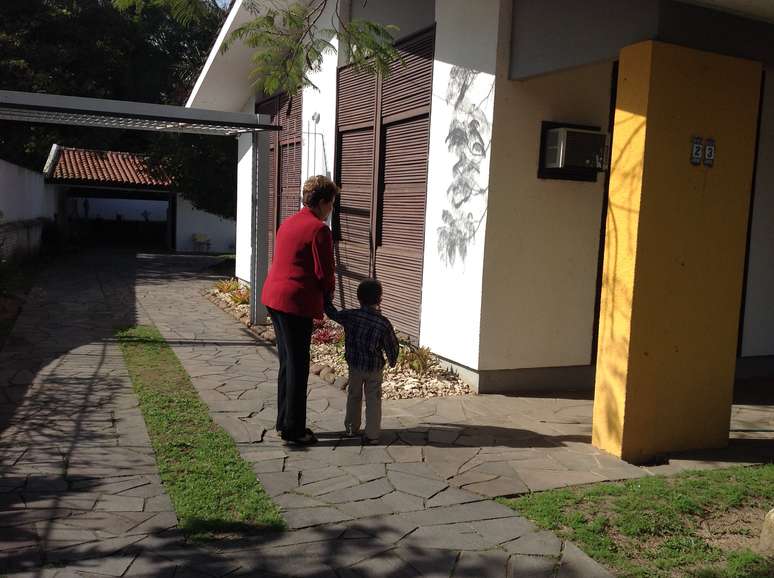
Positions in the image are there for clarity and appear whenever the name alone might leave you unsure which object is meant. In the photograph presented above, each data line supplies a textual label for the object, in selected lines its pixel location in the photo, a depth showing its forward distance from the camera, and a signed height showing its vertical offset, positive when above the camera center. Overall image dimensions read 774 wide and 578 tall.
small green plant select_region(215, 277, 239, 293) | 14.02 -1.80
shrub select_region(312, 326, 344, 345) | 9.16 -1.75
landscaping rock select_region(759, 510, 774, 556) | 3.71 -1.63
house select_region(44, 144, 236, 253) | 26.19 -0.65
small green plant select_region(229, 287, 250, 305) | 12.44 -1.77
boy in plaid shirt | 5.16 -1.02
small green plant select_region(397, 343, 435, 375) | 7.32 -1.61
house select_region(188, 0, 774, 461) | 4.98 +0.11
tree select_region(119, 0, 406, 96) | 6.55 +1.53
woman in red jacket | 5.01 -0.63
